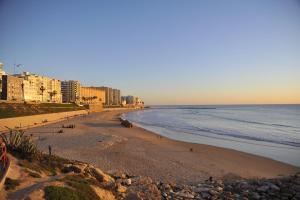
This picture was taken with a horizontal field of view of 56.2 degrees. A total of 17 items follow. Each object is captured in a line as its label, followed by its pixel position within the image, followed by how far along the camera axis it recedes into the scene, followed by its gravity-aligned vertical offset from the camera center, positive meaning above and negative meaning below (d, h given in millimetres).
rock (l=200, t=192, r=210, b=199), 9906 -3323
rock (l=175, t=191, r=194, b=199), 9773 -3258
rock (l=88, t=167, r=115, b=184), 10081 -2700
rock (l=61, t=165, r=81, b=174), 9742 -2380
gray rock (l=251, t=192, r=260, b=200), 9945 -3359
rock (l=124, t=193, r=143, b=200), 8951 -3041
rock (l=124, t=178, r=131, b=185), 10523 -2997
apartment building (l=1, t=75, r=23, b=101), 87375 +4444
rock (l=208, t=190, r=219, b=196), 10162 -3298
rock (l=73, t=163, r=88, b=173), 9994 -2390
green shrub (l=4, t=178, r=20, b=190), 6900 -2073
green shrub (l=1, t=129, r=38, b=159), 9683 -1601
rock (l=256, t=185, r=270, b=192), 10688 -3312
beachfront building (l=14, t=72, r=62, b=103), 105688 +6619
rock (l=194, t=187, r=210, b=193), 10586 -3313
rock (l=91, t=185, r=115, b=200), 8375 -2820
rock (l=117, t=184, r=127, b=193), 9461 -2958
